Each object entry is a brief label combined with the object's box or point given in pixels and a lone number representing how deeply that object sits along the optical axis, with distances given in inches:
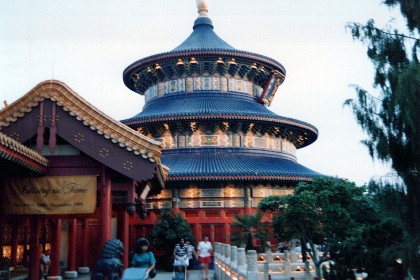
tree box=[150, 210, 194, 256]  909.2
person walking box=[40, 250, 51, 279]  724.7
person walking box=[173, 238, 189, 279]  592.8
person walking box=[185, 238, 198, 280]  738.7
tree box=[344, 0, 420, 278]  329.7
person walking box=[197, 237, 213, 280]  666.8
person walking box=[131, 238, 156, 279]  376.5
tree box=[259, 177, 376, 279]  661.9
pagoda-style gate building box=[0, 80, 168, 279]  461.1
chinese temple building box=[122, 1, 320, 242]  1059.3
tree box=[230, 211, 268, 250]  911.0
